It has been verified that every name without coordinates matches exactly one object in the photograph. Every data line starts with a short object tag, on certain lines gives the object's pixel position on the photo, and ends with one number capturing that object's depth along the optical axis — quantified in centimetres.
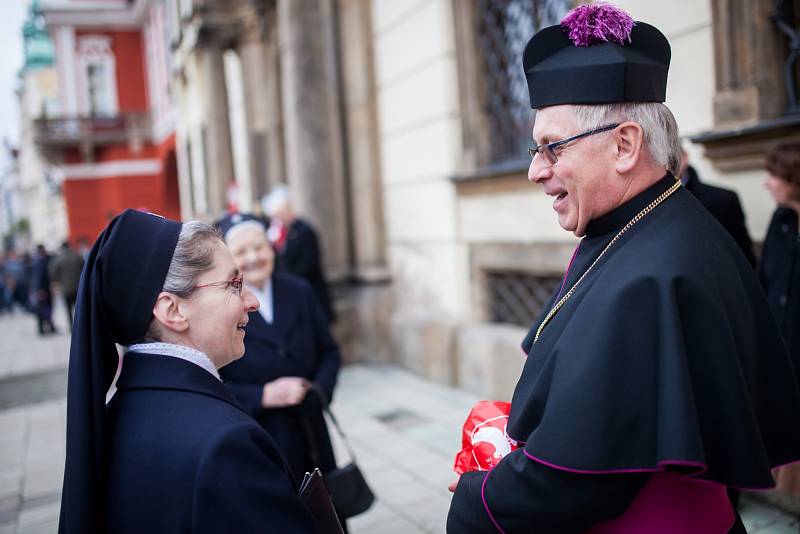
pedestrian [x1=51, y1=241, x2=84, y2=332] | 1366
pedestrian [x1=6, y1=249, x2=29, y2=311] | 2106
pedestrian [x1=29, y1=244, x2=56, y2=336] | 1422
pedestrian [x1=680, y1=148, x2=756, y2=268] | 318
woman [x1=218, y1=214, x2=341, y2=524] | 288
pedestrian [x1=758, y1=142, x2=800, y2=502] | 297
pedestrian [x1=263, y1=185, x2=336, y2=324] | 661
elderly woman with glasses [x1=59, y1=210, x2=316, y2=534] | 134
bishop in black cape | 129
